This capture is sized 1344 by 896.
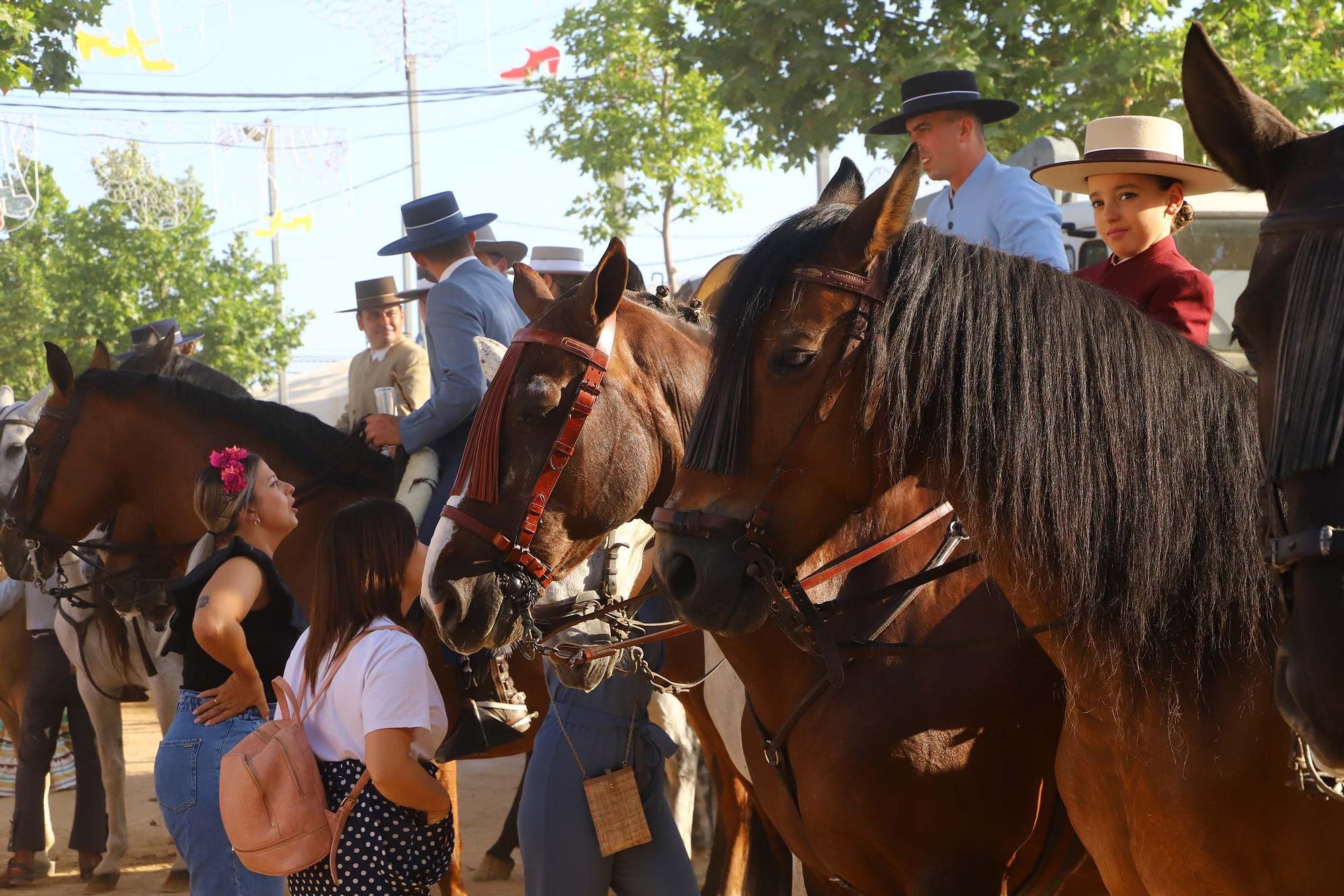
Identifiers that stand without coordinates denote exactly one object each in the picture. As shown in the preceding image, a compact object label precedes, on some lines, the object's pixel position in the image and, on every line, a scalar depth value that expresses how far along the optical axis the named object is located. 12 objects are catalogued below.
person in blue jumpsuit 3.98
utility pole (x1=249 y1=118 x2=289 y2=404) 23.84
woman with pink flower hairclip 4.54
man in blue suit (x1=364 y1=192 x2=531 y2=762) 5.13
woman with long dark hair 3.60
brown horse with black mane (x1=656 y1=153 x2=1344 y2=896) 2.47
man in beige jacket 7.94
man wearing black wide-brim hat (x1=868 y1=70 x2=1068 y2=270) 4.05
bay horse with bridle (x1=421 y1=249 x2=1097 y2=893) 3.16
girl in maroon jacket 3.49
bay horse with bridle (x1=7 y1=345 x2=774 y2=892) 6.02
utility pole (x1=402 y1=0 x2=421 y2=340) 26.38
